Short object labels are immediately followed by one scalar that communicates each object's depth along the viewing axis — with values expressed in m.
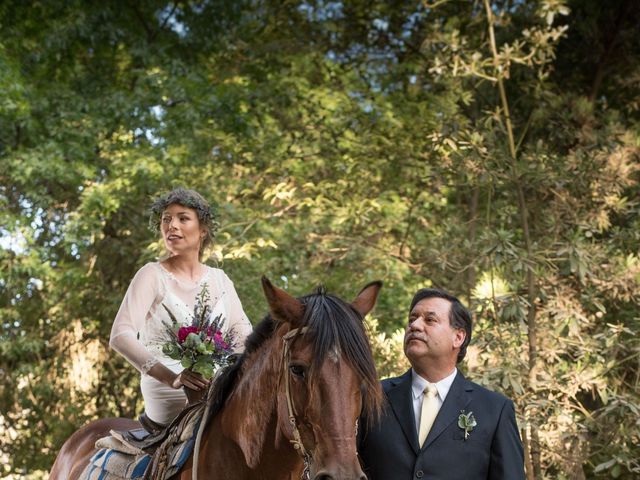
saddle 3.66
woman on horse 4.06
